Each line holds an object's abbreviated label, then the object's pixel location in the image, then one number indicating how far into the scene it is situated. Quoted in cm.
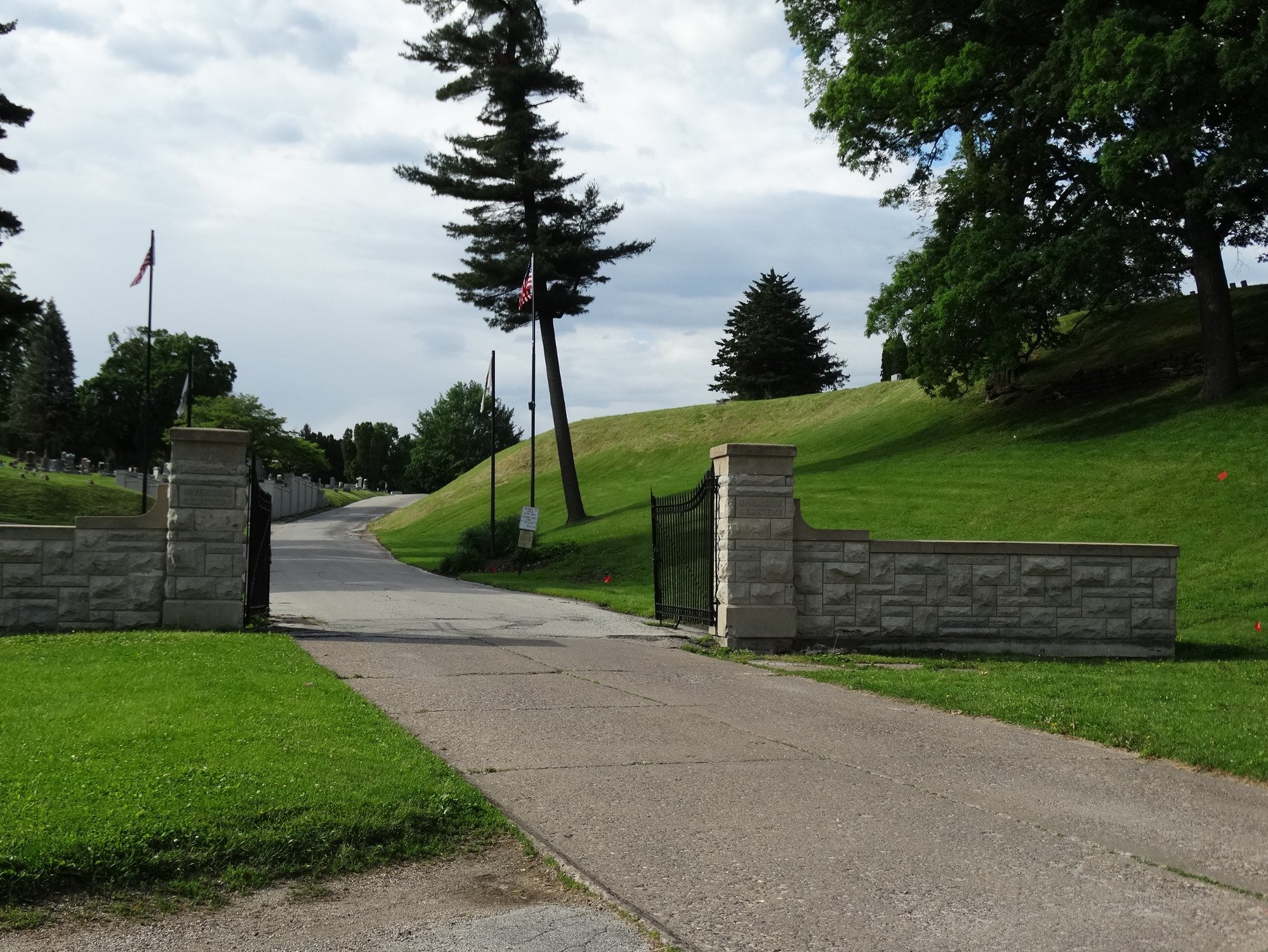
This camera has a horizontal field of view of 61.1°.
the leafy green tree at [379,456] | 14638
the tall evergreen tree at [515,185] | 3759
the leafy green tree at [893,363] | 6325
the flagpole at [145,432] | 3809
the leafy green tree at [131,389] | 9712
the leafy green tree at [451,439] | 11719
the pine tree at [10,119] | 3325
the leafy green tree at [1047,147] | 2642
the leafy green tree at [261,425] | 7138
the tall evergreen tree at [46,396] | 9588
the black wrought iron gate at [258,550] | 1285
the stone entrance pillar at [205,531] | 1202
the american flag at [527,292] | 3041
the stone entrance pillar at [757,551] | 1273
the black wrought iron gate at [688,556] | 1358
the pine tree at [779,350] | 7512
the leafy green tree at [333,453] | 15225
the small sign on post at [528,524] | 3042
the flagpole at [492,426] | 3341
